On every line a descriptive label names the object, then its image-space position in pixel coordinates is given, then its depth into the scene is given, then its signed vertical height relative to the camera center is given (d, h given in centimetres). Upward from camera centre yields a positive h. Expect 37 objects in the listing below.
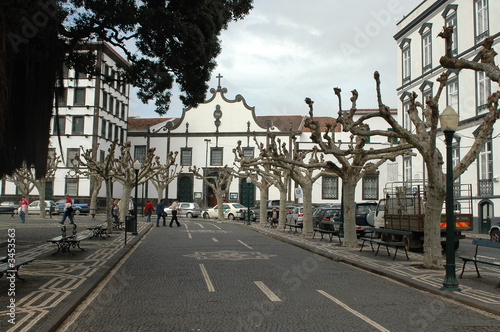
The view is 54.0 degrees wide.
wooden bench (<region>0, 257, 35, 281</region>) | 852 -125
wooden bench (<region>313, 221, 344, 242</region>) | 2307 -110
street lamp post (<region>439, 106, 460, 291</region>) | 988 +37
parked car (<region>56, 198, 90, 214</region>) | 4712 -95
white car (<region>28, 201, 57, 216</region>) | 4531 -91
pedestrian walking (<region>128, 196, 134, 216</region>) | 3145 -35
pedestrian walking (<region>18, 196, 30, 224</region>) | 3111 -78
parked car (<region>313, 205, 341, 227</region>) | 2690 -63
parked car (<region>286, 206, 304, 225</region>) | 3178 -96
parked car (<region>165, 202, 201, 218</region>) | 4675 -93
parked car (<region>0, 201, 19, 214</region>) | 4499 -95
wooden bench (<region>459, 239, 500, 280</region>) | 1052 -83
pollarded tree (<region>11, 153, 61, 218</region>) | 3766 +110
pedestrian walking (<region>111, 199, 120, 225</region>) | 3347 -65
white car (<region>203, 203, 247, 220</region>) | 4513 -97
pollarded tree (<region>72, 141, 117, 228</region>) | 2240 +129
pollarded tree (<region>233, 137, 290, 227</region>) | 2959 +122
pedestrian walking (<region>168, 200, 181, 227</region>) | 3111 -69
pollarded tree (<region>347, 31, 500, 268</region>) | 1200 +125
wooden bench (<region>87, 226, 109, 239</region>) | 2078 -139
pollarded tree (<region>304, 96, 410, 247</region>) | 1738 +113
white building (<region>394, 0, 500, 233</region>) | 2853 +872
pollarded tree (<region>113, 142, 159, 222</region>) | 2880 +146
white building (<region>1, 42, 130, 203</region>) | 5275 +701
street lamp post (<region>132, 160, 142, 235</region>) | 2250 -78
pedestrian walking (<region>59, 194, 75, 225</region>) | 2677 -72
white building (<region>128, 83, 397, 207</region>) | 5722 +741
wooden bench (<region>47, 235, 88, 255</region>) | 1462 -129
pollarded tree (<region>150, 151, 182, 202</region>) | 5272 +205
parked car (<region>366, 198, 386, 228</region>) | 2070 -46
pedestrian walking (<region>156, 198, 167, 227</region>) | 3191 -73
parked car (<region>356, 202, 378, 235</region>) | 2351 -44
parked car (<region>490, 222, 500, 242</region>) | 2267 -123
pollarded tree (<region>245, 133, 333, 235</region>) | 2373 +102
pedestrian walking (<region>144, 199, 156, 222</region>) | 3578 -69
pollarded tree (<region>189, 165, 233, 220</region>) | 4262 +79
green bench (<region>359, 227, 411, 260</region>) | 1408 -114
